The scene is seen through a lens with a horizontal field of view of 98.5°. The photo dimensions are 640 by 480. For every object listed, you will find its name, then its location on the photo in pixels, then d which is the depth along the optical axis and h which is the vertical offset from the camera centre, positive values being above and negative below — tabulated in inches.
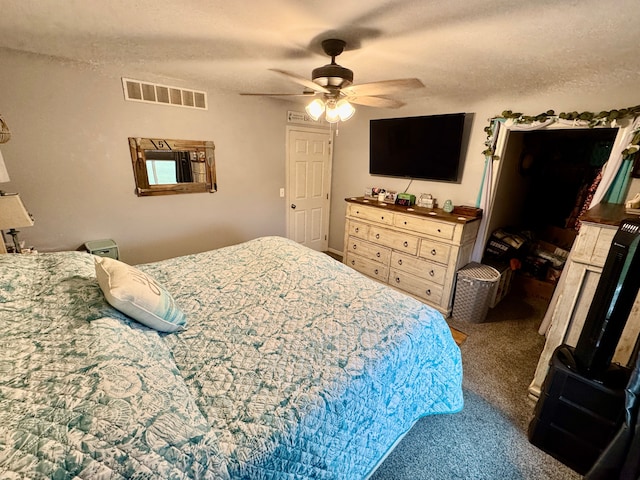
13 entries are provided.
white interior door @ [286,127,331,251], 157.5 -12.4
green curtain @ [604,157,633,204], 85.9 -3.5
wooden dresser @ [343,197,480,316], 114.0 -35.1
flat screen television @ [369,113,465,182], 119.1 +9.2
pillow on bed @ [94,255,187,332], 49.1 -25.0
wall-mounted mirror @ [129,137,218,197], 110.2 -3.2
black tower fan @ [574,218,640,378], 52.5 -24.8
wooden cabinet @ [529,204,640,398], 62.6 -27.6
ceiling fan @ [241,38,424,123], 63.4 +18.1
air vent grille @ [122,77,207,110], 102.7 +24.3
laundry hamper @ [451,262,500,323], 108.9 -48.0
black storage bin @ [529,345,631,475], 56.7 -50.1
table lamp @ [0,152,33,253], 69.0 -14.8
